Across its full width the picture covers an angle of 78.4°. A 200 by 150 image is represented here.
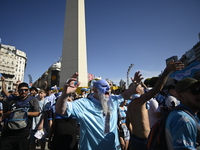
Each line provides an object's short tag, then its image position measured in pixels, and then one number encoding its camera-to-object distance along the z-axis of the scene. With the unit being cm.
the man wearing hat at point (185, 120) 91
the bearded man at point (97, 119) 160
